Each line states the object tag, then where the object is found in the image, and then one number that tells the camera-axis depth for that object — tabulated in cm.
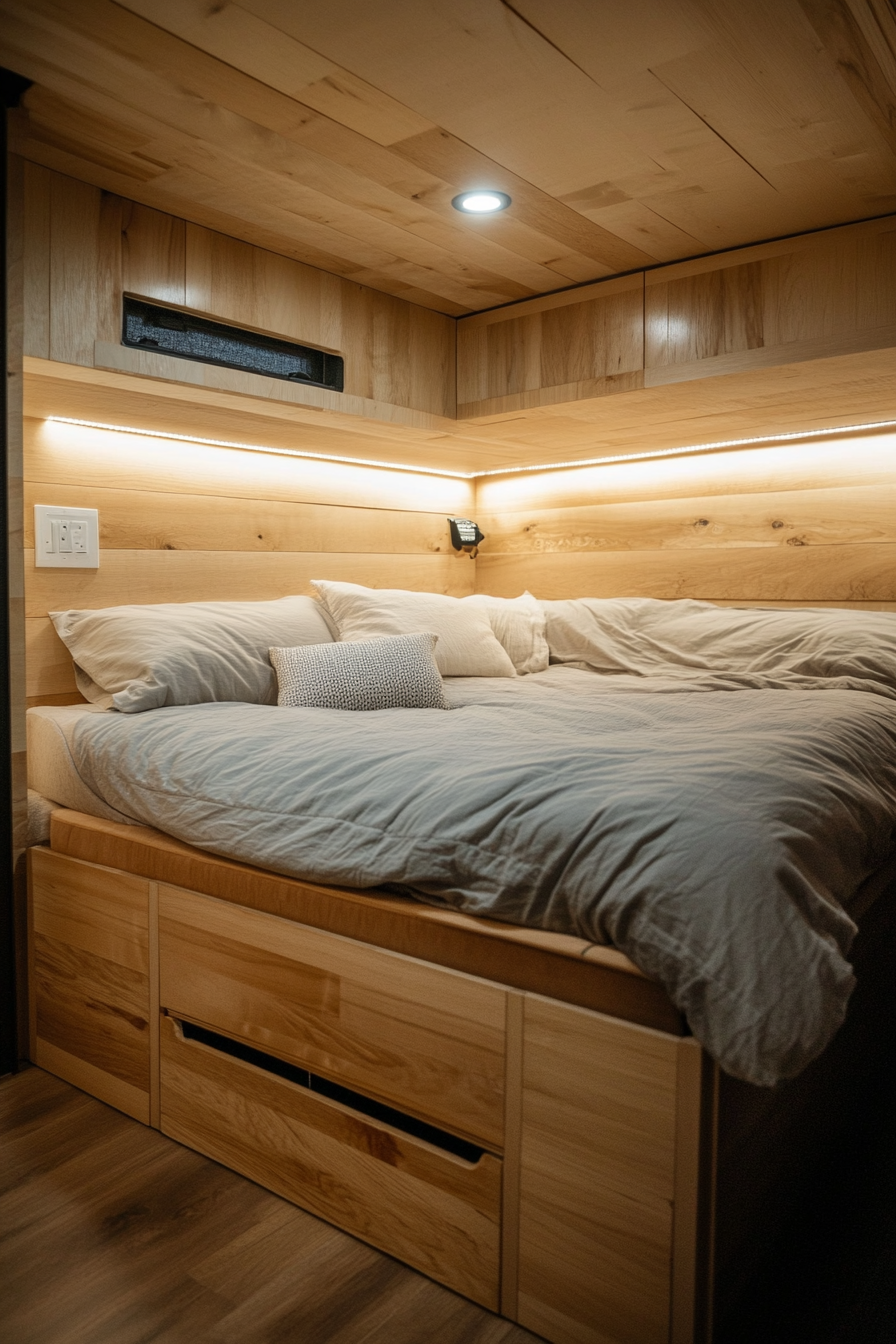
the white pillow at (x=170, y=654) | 184
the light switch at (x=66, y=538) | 204
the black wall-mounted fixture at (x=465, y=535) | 331
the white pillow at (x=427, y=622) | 236
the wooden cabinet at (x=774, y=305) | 201
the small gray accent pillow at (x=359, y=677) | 194
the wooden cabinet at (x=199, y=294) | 178
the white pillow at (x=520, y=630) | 268
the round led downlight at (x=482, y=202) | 192
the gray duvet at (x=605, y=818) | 91
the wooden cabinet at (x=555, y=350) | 238
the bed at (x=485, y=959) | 95
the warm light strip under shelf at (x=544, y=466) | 230
